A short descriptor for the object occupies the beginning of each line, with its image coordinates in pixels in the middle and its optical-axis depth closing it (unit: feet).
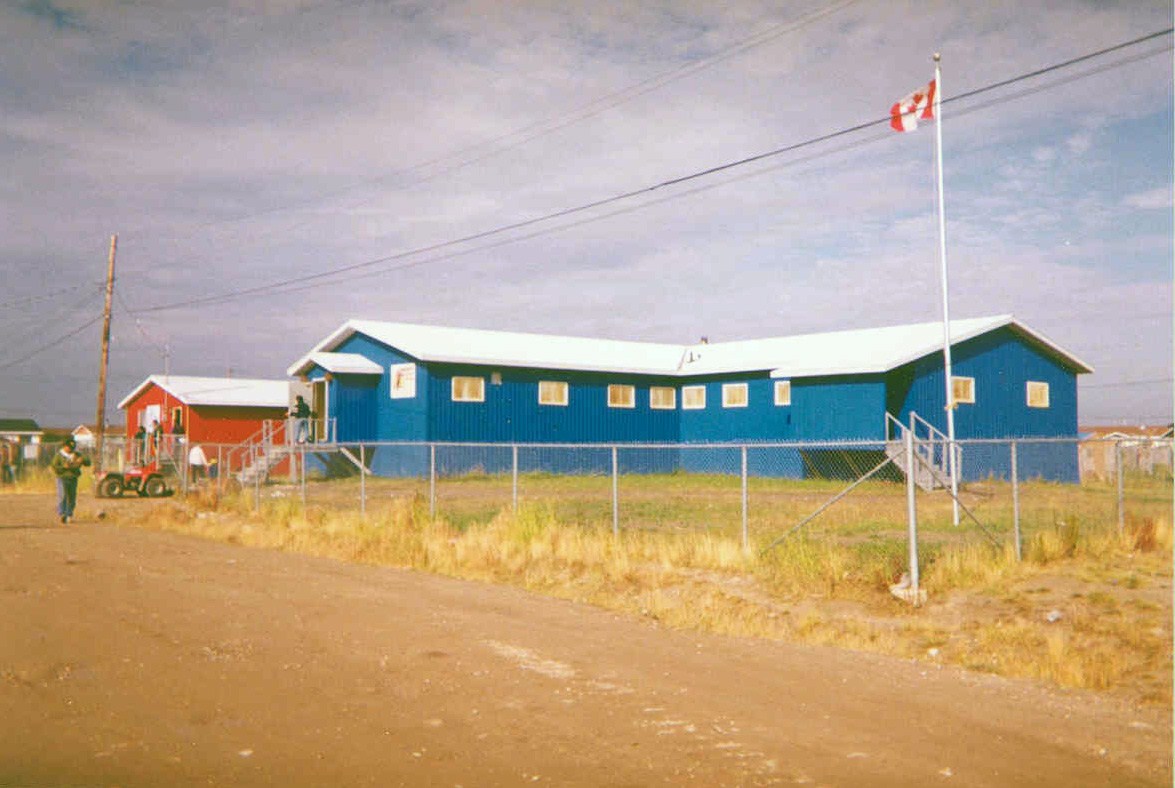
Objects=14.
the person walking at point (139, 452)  106.85
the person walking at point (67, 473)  68.33
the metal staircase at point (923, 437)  95.45
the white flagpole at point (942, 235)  67.81
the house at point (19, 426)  302.84
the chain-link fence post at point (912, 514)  37.55
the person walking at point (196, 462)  111.24
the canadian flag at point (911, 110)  65.87
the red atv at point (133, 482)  99.60
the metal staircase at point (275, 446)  108.27
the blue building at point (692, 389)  104.63
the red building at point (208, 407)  151.12
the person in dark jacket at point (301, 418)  116.16
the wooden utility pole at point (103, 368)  117.25
